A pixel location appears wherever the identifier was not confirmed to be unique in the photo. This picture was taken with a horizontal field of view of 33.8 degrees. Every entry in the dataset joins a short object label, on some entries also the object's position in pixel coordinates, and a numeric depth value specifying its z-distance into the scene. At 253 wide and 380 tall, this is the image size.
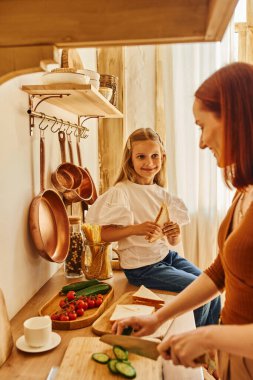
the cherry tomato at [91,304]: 1.36
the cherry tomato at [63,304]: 1.33
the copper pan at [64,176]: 1.71
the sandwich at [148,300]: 1.36
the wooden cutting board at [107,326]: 1.17
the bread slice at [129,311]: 1.23
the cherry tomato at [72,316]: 1.26
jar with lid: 1.75
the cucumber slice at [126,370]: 0.93
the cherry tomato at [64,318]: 1.24
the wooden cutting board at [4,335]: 1.03
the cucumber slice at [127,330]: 1.01
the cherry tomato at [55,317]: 1.25
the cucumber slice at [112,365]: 0.94
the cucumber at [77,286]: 1.48
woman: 0.78
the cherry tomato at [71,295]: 1.40
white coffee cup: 1.07
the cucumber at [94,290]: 1.45
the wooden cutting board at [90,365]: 0.94
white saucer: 1.07
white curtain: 2.65
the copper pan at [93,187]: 2.04
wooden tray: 1.23
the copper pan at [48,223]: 1.43
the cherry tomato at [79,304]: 1.33
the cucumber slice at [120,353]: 0.99
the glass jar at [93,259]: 1.72
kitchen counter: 0.99
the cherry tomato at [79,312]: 1.30
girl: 1.65
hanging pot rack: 1.46
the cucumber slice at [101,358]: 0.98
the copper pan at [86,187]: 2.02
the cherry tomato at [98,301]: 1.38
